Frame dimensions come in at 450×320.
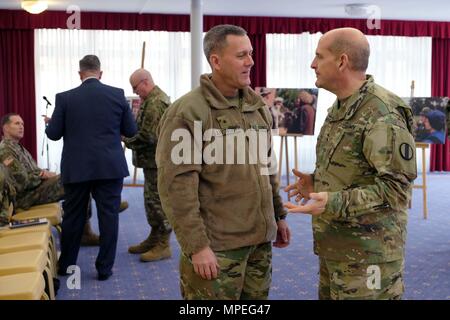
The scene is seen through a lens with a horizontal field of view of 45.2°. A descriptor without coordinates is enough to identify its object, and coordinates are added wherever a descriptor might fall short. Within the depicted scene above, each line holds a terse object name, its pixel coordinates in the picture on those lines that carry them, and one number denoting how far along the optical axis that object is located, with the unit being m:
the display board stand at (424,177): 6.30
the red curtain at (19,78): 8.73
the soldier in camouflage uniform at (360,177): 1.80
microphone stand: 8.86
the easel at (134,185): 7.86
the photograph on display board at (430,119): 6.70
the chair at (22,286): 2.41
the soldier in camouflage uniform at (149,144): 4.38
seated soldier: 4.68
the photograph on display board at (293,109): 7.82
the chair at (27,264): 2.83
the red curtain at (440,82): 10.35
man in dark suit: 3.83
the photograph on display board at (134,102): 7.43
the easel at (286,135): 7.80
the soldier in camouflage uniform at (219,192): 1.95
